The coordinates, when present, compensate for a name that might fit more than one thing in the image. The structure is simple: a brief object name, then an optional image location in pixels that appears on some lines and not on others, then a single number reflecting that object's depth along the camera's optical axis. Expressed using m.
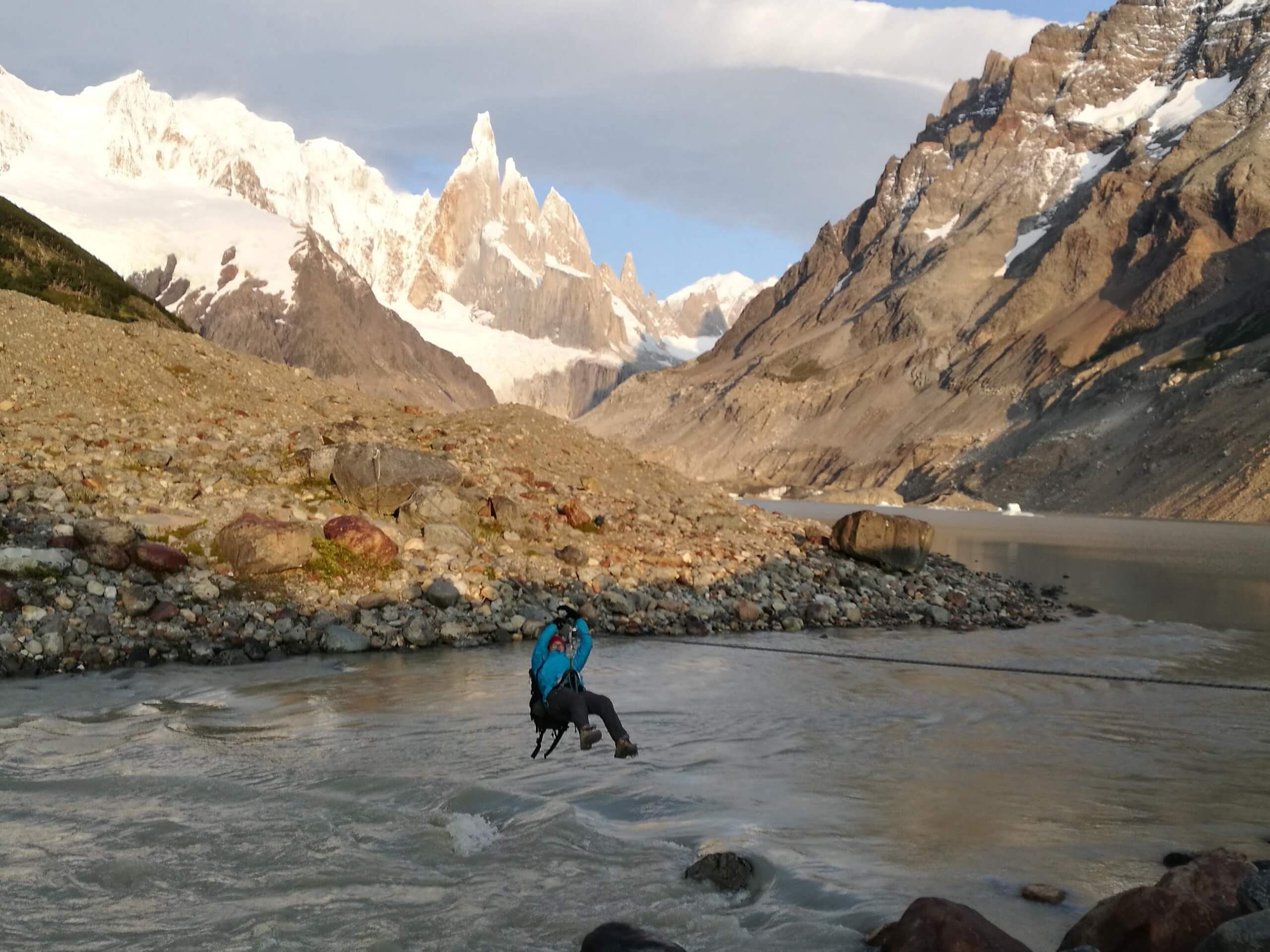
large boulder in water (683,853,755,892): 9.00
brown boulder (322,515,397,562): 21.75
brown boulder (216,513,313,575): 20.34
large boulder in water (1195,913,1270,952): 6.16
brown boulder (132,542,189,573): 19.34
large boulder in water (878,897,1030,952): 6.99
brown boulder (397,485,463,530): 24.12
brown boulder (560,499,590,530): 27.02
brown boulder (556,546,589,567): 24.34
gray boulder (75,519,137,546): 19.17
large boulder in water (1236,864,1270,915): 6.99
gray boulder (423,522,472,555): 23.17
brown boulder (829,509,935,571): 29.81
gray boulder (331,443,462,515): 24.67
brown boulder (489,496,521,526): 25.52
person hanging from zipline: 11.59
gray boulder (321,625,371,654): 18.86
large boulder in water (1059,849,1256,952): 7.04
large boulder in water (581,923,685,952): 7.32
